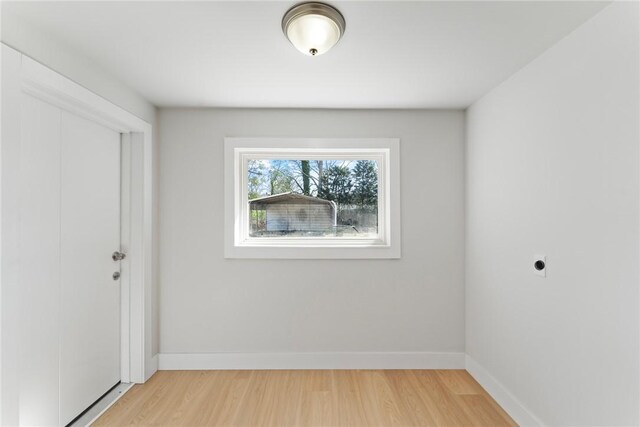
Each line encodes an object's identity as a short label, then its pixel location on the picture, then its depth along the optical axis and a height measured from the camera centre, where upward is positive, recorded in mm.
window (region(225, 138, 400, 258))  2900 +163
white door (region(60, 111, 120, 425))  1954 -323
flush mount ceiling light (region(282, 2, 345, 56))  1405 +871
